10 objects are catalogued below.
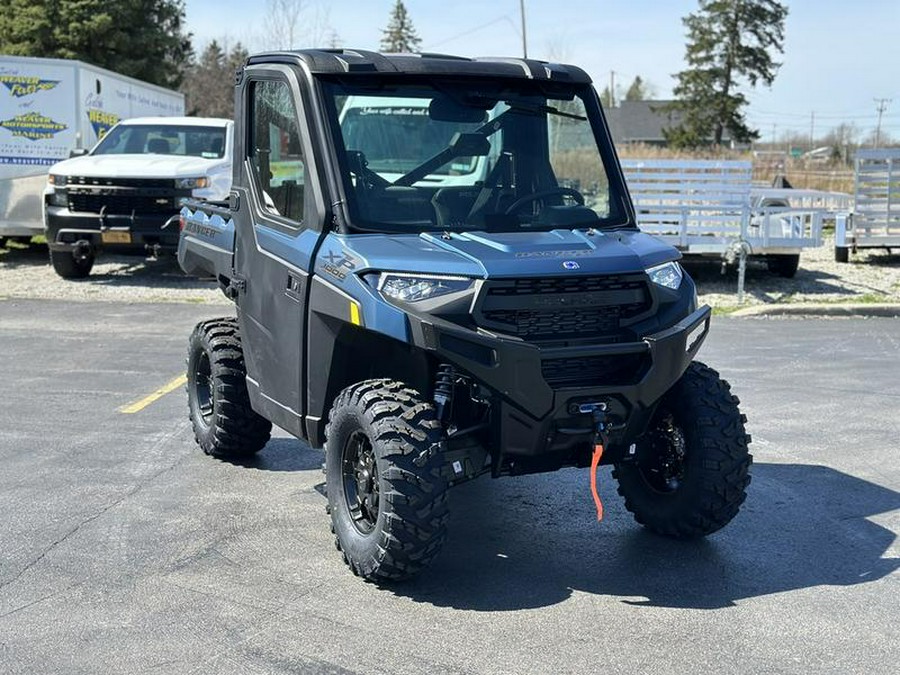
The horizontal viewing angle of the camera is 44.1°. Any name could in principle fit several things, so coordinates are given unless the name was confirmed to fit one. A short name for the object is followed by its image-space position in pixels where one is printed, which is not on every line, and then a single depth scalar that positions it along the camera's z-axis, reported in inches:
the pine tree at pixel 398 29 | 3532.7
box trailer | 650.2
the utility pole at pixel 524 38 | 1368.1
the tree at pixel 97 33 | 1358.3
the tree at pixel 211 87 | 2090.3
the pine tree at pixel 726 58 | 2345.0
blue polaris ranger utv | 183.8
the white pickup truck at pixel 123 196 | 550.0
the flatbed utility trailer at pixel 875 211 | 674.2
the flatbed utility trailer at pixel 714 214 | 587.5
